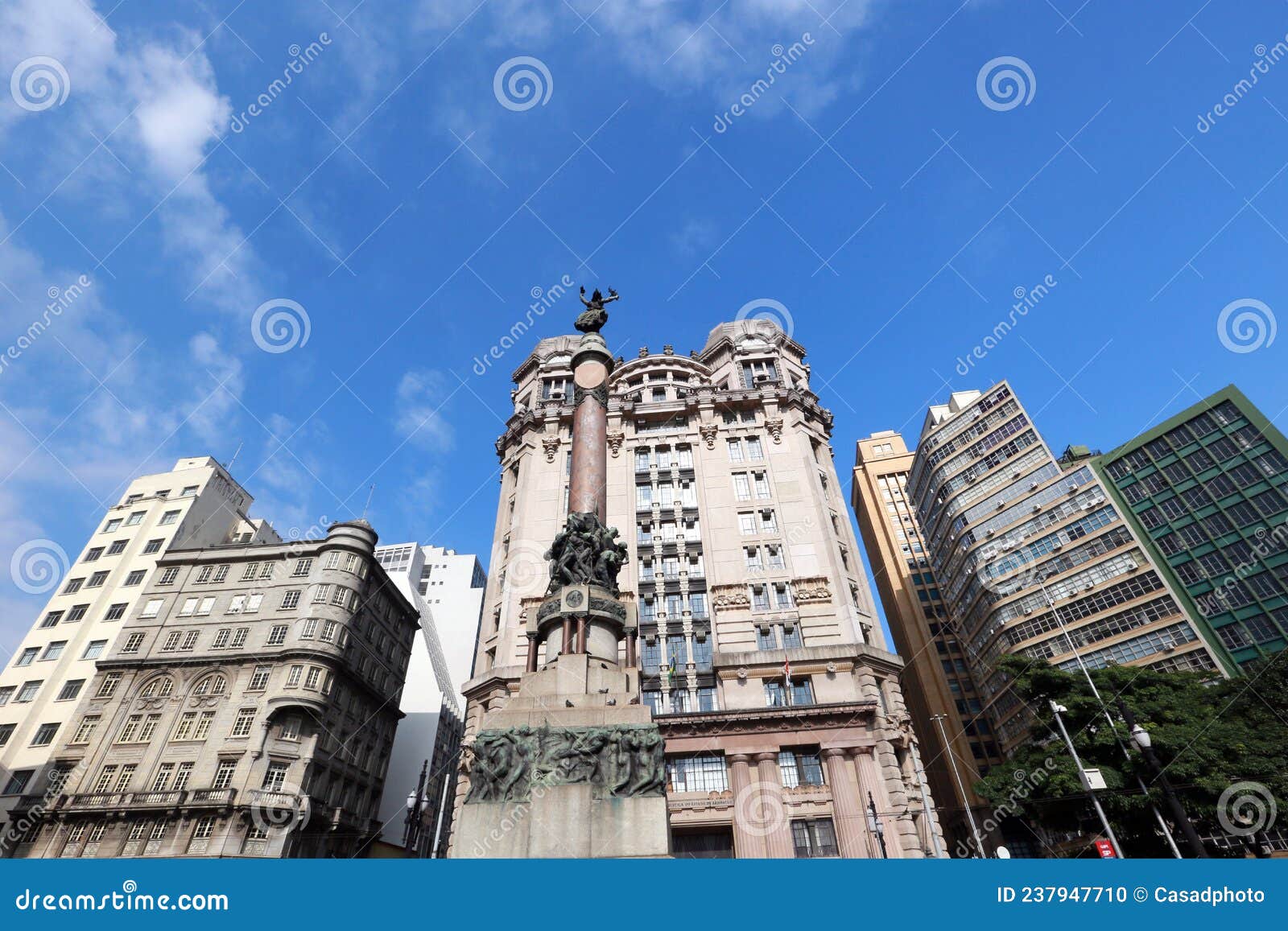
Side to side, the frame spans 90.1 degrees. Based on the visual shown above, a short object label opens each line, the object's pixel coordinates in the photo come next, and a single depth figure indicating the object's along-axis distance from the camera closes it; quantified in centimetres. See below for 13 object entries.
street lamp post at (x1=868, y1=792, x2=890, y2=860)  2659
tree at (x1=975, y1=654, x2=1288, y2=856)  2661
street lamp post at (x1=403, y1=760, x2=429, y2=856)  2648
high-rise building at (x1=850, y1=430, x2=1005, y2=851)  6116
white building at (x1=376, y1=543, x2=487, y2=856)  5572
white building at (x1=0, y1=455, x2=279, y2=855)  3884
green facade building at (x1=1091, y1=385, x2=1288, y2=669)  4109
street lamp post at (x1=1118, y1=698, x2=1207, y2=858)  1742
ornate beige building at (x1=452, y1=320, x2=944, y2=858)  2947
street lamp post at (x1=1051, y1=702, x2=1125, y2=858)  2478
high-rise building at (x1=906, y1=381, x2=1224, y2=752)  4544
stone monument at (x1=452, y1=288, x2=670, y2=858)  1177
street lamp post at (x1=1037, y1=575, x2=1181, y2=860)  2508
